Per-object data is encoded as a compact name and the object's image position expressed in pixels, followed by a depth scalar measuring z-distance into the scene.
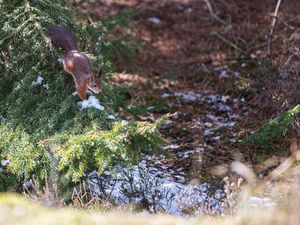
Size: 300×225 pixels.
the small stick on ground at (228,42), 21.34
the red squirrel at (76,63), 10.52
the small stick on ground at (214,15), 23.47
